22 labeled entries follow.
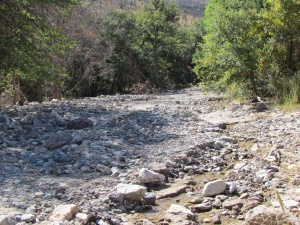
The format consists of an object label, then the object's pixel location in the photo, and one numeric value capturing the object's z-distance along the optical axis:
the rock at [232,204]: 3.84
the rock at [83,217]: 3.29
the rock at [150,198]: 4.02
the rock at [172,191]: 4.27
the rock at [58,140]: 5.82
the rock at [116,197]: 3.89
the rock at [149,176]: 4.51
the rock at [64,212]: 3.31
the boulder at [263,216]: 2.87
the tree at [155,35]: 23.33
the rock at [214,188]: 4.22
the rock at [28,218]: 3.28
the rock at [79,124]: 7.21
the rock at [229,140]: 6.65
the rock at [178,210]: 3.72
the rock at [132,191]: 3.94
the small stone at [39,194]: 3.90
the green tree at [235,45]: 9.93
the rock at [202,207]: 3.87
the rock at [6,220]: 3.01
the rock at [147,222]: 3.49
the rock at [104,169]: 4.81
